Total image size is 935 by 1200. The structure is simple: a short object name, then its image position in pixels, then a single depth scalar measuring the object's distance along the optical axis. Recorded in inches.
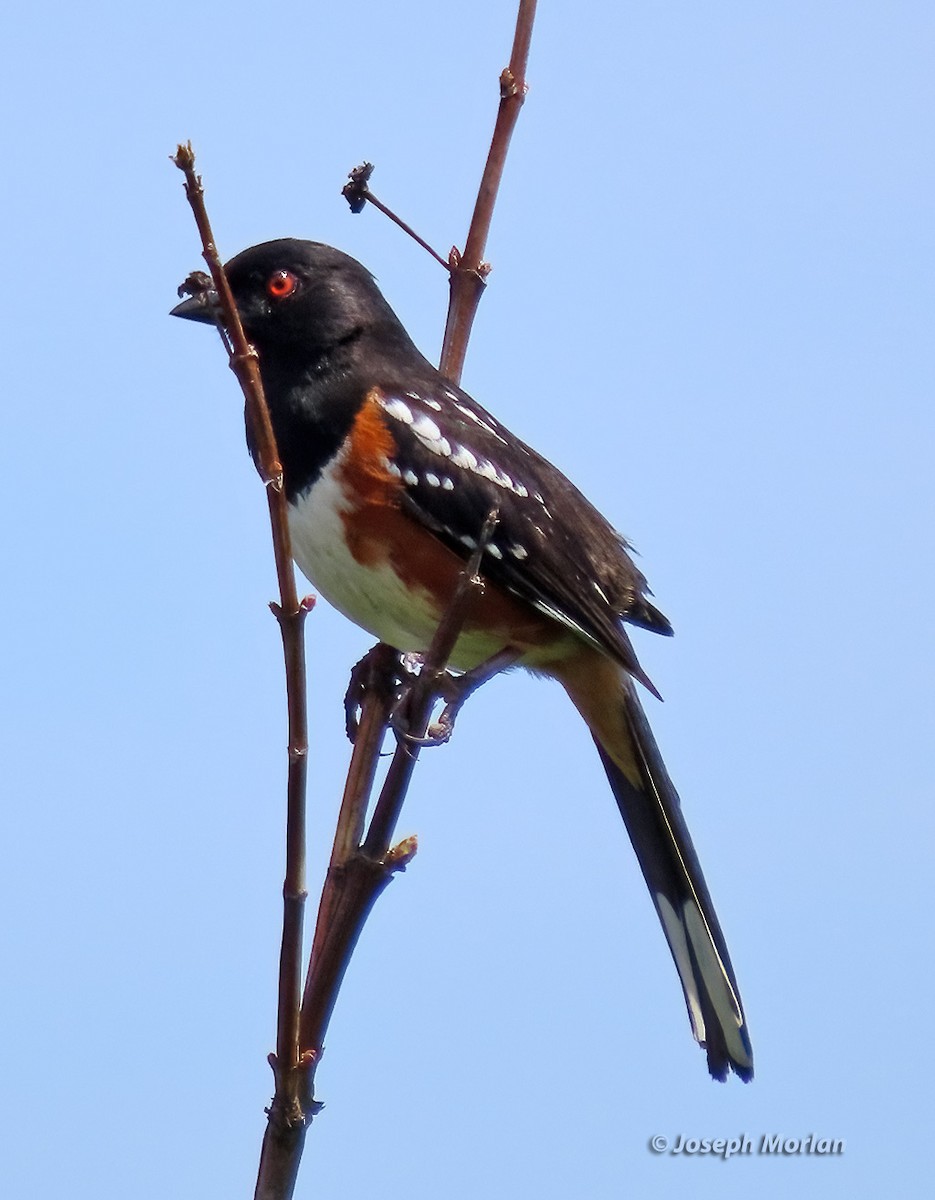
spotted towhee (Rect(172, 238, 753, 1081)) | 312.0
